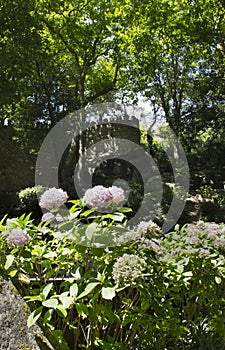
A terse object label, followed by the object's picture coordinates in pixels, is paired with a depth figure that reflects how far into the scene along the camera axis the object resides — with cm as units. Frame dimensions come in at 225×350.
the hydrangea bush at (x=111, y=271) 161
